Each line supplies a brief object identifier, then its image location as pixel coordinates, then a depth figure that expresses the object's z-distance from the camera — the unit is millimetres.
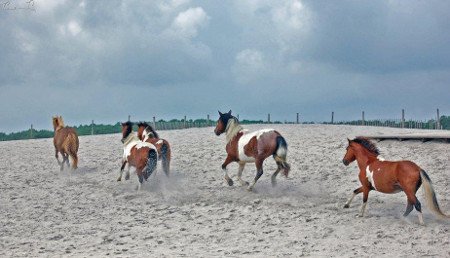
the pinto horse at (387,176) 13266
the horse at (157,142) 19266
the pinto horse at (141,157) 18578
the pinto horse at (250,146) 17375
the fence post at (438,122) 47050
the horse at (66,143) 22750
